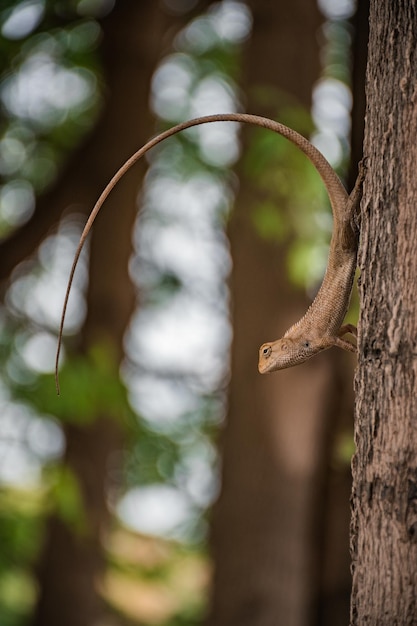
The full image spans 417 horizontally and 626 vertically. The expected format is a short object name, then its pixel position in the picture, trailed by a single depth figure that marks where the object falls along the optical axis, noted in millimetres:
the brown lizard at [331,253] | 4965
